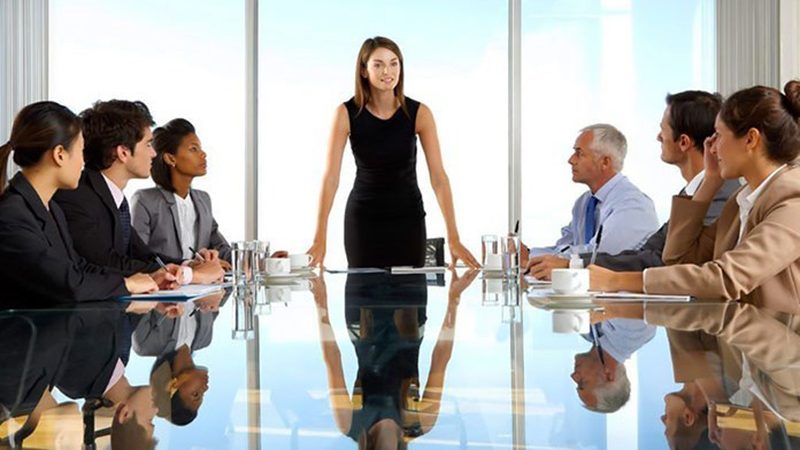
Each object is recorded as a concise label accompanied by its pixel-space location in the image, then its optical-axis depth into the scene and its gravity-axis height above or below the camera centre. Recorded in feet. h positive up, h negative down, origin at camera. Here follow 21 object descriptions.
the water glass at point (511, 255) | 9.20 -0.23
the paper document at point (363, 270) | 11.39 -0.47
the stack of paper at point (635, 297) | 7.07 -0.51
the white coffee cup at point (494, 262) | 10.29 -0.33
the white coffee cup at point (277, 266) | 10.09 -0.37
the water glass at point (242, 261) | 8.42 -0.27
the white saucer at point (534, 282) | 9.21 -0.51
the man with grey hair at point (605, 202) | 12.07 +0.43
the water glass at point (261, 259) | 8.97 -0.27
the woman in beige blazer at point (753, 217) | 7.04 +0.13
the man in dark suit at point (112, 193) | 9.89 +0.43
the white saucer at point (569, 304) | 6.61 -0.53
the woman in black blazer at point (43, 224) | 7.21 +0.06
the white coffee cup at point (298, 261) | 11.23 -0.35
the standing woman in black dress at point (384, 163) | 12.92 +0.98
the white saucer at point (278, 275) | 9.80 -0.47
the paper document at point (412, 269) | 11.00 -0.45
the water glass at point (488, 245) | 10.43 -0.15
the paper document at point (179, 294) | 7.46 -0.52
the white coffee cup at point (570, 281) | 6.97 -0.37
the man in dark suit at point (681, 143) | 10.02 +1.01
